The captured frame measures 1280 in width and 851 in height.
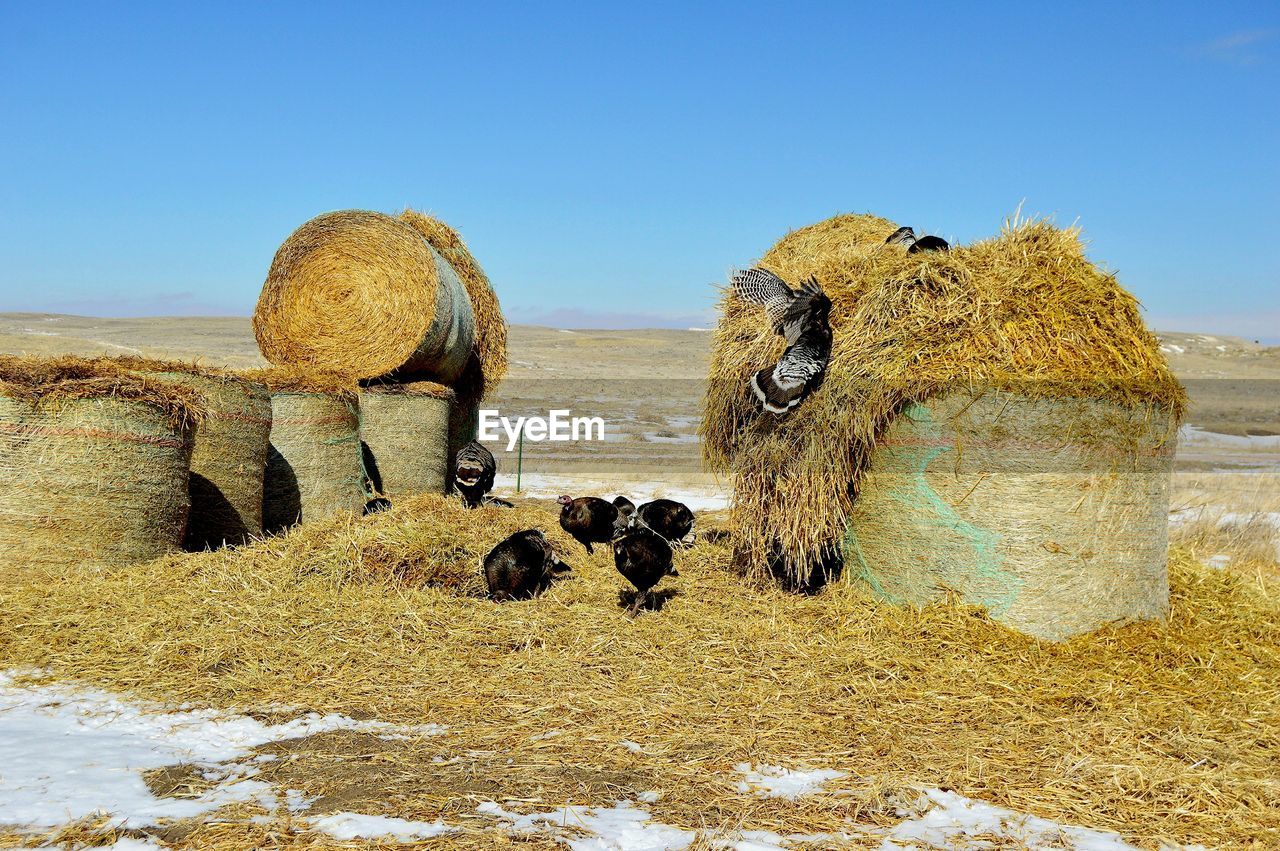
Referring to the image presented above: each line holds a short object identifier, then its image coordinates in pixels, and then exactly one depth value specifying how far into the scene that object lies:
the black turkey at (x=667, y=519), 8.32
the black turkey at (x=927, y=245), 7.23
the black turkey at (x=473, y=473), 9.95
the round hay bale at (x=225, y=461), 7.90
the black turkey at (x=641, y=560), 6.84
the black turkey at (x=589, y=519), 8.20
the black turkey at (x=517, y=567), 7.11
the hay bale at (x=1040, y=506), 6.02
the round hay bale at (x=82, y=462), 6.64
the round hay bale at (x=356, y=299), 10.09
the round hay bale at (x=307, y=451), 8.90
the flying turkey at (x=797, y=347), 6.60
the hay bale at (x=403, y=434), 10.09
